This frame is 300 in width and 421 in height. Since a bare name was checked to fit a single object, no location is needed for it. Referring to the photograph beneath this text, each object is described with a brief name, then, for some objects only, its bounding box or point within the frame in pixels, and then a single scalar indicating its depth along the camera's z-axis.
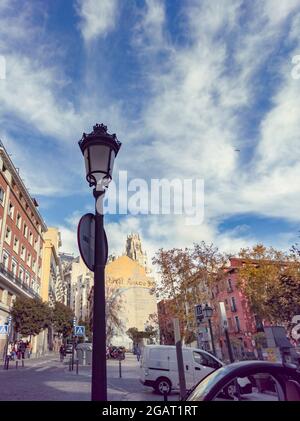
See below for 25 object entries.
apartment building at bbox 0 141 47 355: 30.38
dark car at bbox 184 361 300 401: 2.56
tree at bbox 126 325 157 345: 65.94
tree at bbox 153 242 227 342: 29.45
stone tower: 119.30
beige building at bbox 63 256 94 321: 100.50
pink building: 41.51
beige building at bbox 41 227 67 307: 50.05
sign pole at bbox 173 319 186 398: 5.85
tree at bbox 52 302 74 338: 42.09
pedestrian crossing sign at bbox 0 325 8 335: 15.95
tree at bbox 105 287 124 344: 60.75
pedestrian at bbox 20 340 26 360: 28.39
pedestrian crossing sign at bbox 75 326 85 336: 19.08
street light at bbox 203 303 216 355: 16.23
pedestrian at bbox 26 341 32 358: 31.91
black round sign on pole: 3.36
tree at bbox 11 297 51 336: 30.73
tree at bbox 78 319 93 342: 56.81
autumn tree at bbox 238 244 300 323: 31.62
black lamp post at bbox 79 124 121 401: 2.85
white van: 11.27
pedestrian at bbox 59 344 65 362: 27.74
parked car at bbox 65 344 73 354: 39.09
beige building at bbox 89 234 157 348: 68.75
